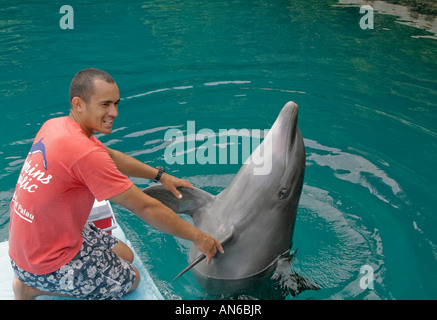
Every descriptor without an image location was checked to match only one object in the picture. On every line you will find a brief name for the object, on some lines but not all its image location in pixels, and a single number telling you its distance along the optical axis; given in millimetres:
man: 3121
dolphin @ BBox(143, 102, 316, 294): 4066
